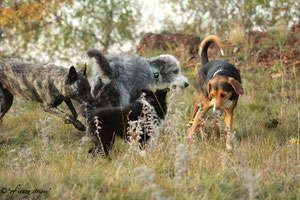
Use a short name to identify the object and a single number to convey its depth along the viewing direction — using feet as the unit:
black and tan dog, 35.08
